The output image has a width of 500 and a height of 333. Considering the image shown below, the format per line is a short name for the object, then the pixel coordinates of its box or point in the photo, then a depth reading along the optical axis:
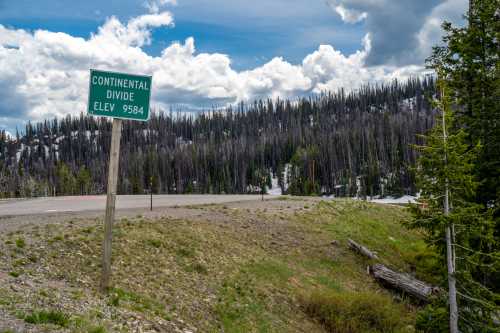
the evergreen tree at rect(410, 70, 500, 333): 11.16
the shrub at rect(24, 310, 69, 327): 6.39
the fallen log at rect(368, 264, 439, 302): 15.85
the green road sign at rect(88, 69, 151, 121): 8.45
